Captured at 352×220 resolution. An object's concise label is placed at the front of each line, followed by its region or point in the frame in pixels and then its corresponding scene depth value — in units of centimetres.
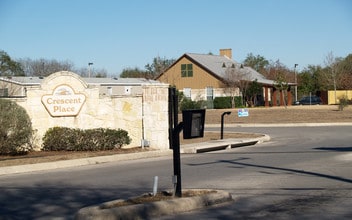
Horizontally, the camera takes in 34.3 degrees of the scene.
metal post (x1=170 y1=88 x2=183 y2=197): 1014
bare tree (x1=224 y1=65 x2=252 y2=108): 6506
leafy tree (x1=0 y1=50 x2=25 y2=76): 4538
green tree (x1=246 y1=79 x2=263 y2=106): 6619
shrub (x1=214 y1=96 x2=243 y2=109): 6412
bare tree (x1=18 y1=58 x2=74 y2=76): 7294
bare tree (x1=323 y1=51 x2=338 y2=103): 8156
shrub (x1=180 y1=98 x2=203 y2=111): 5201
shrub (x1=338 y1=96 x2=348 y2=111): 4946
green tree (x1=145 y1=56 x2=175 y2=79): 7435
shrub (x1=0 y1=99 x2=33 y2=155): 2022
